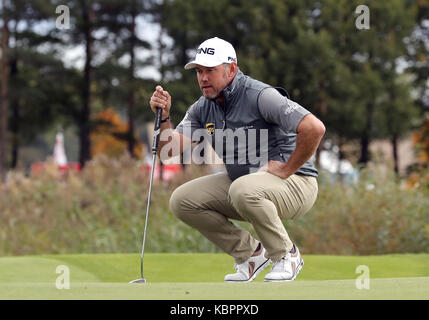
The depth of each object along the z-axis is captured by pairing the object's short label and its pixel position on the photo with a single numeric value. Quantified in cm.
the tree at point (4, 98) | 2522
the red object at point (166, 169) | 2974
